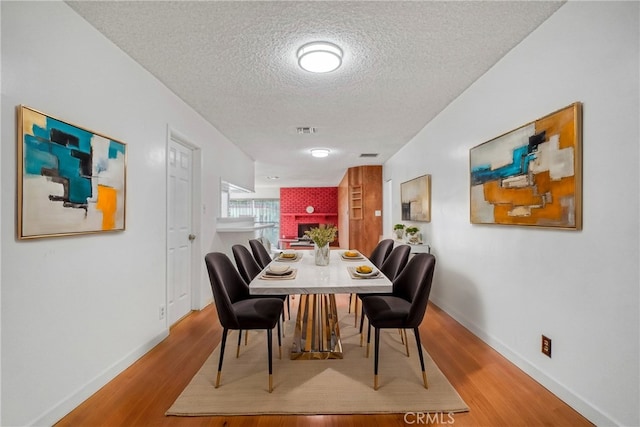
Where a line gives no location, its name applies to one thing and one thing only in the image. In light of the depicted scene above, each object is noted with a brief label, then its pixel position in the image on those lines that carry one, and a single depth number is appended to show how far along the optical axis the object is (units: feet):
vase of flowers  8.29
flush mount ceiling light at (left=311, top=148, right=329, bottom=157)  16.76
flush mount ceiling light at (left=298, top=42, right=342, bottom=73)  6.66
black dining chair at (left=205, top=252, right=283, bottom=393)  6.14
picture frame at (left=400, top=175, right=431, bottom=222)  12.80
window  38.17
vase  8.41
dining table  5.85
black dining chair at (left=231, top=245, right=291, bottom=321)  8.52
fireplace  37.58
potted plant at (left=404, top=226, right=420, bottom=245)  13.39
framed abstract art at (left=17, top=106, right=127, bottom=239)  4.75
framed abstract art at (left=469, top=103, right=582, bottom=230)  5.43
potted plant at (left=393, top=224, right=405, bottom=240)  15.09
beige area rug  5.57
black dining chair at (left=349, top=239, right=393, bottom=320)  10.32
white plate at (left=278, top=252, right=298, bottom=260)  9.64
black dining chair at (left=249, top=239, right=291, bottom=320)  10.22
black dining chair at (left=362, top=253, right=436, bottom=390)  6.20
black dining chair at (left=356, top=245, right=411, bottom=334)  8.83
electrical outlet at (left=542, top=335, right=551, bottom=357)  6.10
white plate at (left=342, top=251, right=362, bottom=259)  9.61
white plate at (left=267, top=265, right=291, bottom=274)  6.80
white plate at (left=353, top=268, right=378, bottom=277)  6.52
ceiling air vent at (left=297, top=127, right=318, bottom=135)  13.04
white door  10.01
